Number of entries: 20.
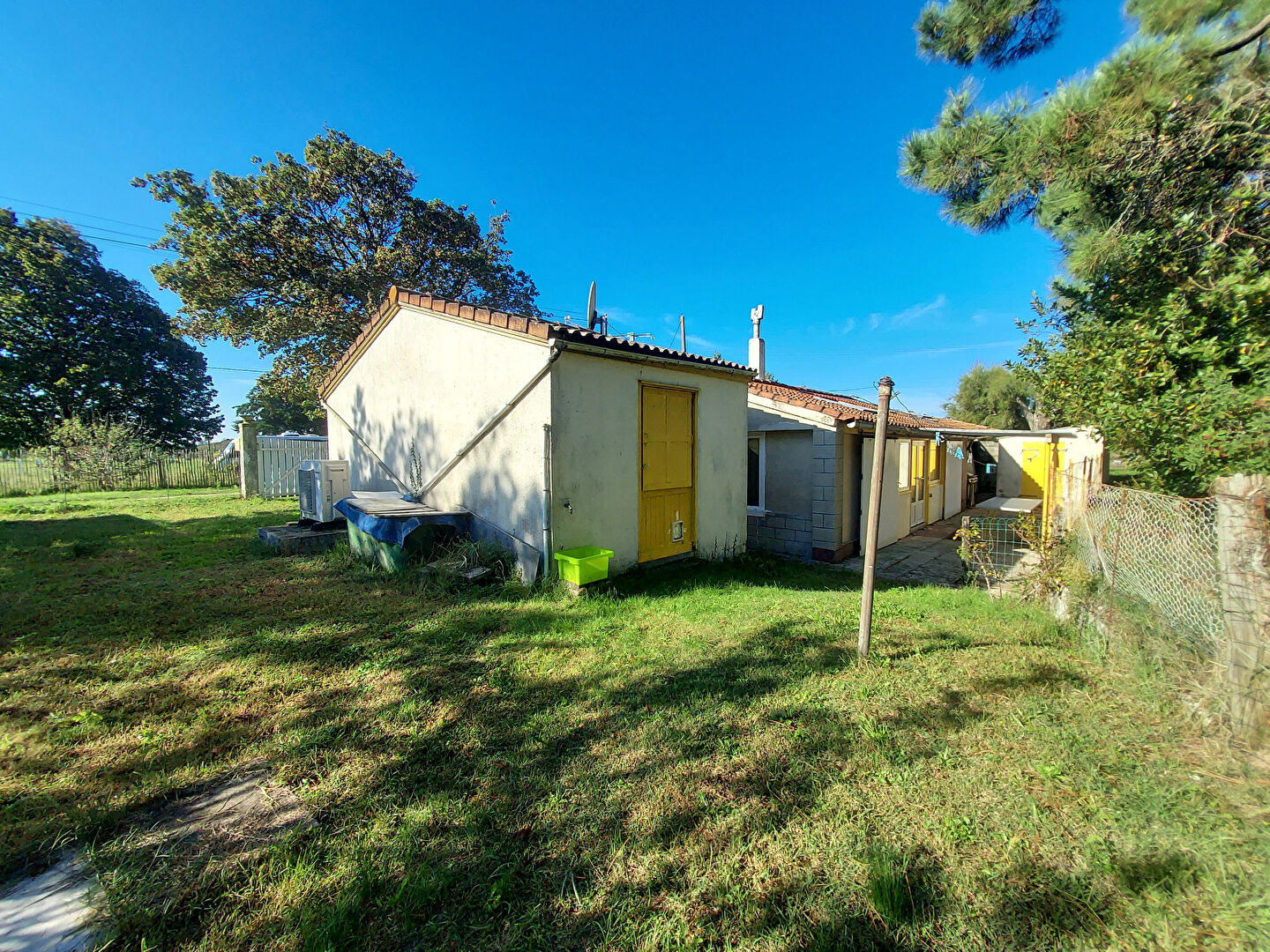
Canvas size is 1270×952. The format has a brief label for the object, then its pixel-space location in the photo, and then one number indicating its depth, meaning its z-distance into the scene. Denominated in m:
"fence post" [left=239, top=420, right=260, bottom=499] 13.70
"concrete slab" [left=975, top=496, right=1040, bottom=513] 13.42
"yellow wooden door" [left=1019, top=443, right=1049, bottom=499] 15.57
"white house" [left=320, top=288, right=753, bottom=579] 5.68
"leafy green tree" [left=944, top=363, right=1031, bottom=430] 28.55
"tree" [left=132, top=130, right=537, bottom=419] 15.11
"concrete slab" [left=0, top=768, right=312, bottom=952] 1.70
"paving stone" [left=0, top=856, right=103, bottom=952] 1.67
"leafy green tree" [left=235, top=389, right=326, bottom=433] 36.97
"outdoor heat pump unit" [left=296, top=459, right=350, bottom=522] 8.00
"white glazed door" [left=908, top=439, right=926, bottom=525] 11.20
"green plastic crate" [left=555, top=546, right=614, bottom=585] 5.31
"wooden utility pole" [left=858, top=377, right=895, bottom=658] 3.61
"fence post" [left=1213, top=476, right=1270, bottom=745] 2.30
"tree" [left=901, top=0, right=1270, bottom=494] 3.85
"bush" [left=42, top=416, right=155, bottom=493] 15.77
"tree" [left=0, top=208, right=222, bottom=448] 20.09
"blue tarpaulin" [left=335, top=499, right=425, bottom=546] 5.96
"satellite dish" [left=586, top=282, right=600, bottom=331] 8.10
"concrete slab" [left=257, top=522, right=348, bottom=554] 7.40
